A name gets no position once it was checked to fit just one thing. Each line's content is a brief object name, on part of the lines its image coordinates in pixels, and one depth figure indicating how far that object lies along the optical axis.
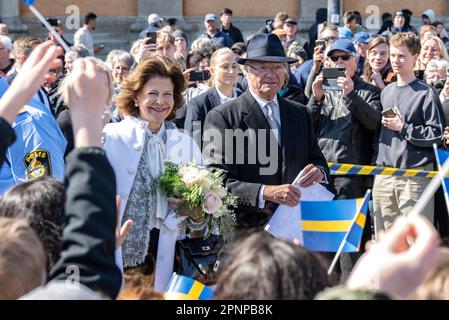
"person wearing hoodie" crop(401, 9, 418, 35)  17.48
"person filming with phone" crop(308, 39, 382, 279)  8.20
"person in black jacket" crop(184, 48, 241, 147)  8.03
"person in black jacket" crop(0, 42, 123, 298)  2.71
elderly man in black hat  6.34
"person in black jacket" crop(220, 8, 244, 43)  17.56
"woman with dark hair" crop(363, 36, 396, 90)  9.78
